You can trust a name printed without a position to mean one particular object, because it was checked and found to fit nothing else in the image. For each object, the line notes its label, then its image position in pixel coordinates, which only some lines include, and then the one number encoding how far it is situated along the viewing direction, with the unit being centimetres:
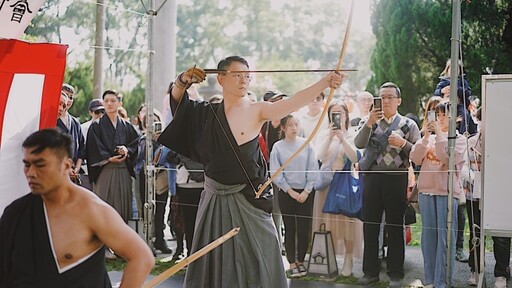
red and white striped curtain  397
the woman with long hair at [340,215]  618
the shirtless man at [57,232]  275
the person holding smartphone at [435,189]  561
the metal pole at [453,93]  533
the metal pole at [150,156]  661
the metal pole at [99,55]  1116
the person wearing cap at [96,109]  738
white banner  396
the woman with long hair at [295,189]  630
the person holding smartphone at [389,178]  586
